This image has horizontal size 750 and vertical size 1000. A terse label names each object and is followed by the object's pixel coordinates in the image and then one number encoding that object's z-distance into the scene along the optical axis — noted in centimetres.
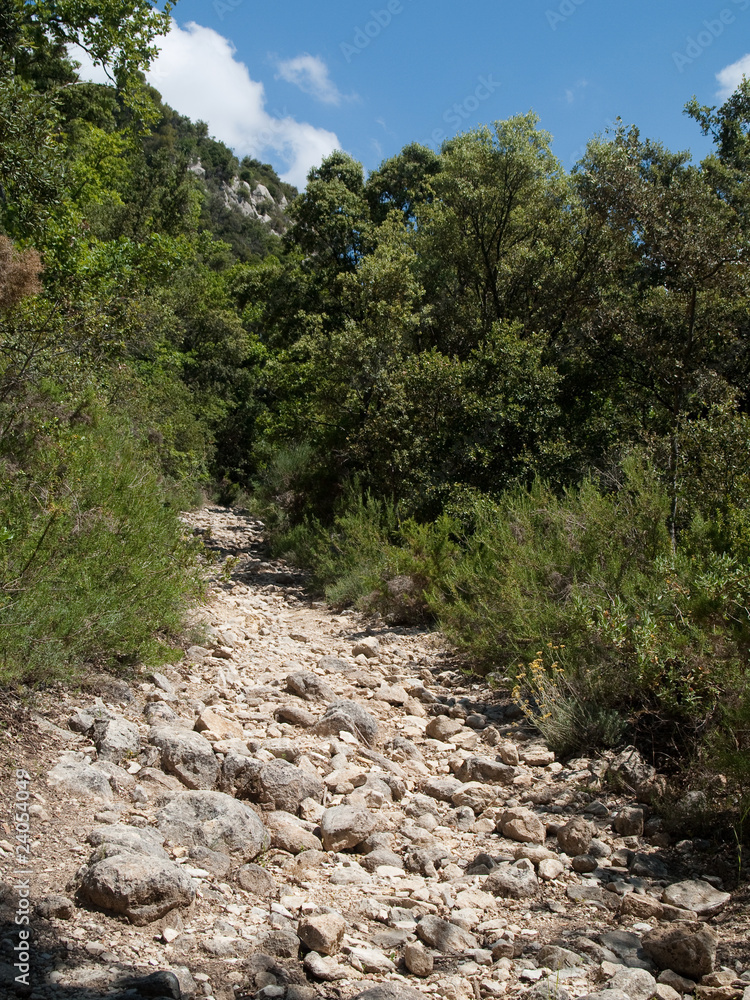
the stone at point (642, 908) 308
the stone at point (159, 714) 446
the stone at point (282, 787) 380
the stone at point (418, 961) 265
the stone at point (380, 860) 346
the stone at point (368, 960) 261
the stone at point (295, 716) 503
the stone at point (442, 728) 537
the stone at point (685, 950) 263
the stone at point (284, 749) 439
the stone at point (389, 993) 230
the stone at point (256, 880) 301
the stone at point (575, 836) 369
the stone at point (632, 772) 422
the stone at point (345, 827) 355
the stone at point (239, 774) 386
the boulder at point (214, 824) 323
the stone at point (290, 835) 342
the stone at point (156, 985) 215
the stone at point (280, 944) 260
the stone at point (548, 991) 247
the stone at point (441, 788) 438
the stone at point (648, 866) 348
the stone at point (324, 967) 250
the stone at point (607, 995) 237
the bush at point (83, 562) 399
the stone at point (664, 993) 252
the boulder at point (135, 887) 257
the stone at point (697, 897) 309
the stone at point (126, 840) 291
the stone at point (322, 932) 263
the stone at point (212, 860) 306
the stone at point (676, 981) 259
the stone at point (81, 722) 396
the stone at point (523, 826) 384
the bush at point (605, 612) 420
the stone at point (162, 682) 507
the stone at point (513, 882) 328
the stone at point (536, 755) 481
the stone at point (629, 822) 383
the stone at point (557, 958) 268
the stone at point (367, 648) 740
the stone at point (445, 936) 280
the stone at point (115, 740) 383
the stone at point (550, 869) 346
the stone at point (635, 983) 249
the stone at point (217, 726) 452
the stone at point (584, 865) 355
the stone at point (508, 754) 484
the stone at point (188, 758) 387
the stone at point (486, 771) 460
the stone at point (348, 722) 496
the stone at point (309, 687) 571
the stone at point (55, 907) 248
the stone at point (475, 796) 424
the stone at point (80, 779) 334
